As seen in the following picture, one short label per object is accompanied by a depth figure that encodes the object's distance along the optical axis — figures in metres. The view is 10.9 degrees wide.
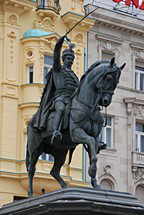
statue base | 11.18
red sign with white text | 35.62
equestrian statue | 12.46
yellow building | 30.94
